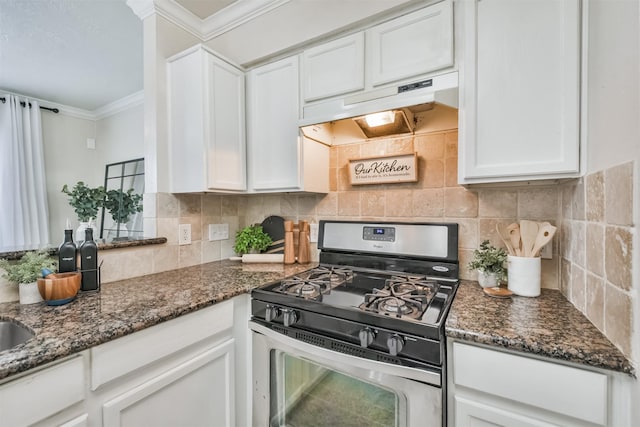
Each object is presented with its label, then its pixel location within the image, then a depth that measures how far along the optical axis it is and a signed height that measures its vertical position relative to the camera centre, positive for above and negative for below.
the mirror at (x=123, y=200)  2.88 +0.09
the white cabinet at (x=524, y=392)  0.69 -0.50
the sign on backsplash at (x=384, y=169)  1.51 +0.22
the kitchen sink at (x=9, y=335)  0.92 -0.42
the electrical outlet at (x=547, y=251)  1.24 -0.20
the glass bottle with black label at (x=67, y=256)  1.17 -0.20
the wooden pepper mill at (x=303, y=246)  1.80 -0.25
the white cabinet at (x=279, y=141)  1.58 +0.40
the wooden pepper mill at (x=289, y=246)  1.79 -0.25
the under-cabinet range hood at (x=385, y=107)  1.14 +0.46
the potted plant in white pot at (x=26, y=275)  1.06 -0.25
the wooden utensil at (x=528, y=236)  1.14 -0.12
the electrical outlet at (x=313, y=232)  1.85 -0.16
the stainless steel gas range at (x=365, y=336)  0.88 -0.46
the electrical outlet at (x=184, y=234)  1.70 -0.16
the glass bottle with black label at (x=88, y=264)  1.22 -0.24
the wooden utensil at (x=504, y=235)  1.20 -0.13
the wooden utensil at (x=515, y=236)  1.18 -0.13
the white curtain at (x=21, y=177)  3.04 +0.37
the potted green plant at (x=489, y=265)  1.21 -0.25
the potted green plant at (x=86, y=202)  2.43 +0.06
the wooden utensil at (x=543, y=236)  1.08 -0.12
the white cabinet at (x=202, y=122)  1.53 +0.49
